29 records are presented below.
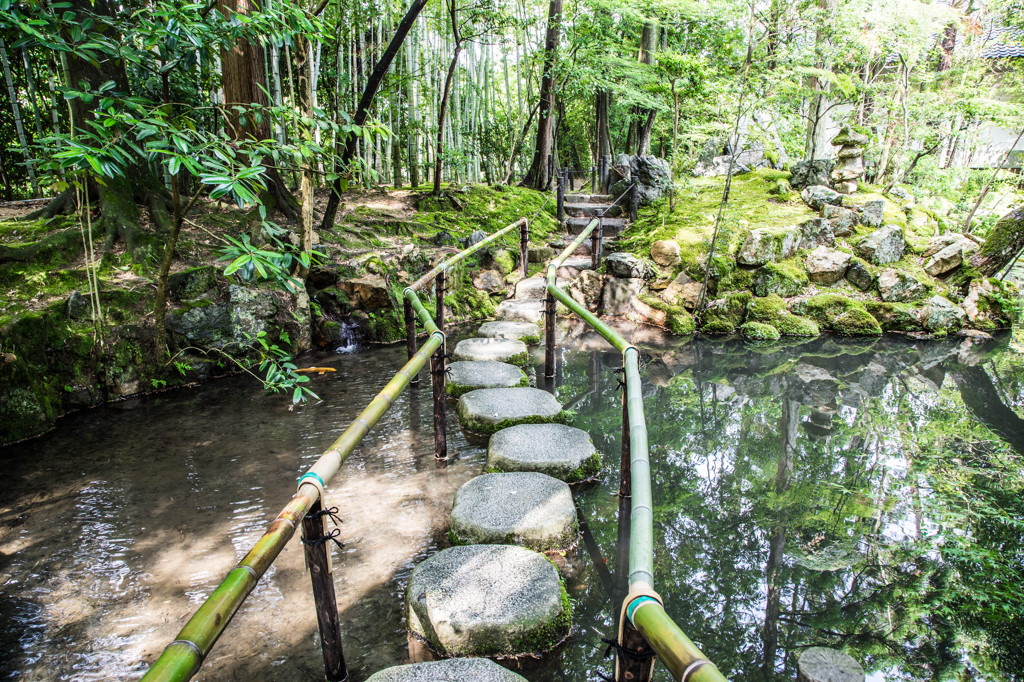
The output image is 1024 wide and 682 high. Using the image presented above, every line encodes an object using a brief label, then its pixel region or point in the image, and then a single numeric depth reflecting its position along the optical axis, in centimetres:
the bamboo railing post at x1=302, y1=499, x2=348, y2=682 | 159
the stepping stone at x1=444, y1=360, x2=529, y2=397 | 434
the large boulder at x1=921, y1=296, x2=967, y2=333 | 704
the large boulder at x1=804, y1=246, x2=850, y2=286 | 735
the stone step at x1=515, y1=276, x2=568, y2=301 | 756
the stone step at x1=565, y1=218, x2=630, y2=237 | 946
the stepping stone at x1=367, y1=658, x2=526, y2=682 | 163
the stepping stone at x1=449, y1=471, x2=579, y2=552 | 247
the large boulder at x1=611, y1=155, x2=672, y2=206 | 969
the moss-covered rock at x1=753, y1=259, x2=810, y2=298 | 727
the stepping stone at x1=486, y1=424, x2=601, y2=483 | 309
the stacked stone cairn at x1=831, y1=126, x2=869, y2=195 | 823
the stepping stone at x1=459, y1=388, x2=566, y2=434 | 371
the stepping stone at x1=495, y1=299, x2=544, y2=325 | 673
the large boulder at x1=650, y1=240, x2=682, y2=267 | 758
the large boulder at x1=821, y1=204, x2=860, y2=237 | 763
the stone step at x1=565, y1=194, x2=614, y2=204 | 1134
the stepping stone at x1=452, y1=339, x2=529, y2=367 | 496
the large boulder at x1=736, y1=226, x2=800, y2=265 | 734
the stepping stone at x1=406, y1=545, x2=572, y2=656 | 191
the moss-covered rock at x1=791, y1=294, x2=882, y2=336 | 701
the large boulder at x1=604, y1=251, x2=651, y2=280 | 734
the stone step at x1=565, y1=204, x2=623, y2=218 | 1073
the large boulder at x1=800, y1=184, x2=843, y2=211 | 793
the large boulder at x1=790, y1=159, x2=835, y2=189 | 860
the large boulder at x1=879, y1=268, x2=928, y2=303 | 719
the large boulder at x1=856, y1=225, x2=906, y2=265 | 736
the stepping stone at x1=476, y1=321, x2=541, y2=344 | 592
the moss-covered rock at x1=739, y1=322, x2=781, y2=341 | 688
